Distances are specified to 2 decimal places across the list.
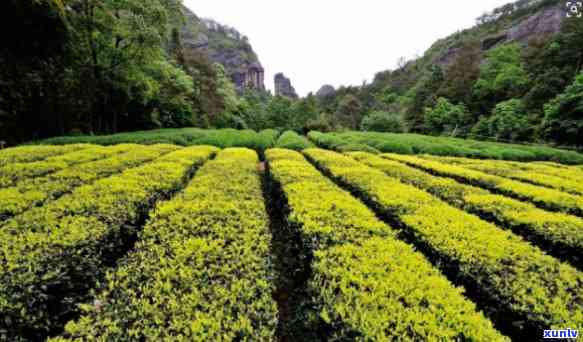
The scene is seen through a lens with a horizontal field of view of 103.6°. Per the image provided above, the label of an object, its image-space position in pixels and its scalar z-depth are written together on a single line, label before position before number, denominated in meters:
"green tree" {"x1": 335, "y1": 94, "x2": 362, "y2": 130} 61.20
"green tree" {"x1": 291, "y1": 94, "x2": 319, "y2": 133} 39.94
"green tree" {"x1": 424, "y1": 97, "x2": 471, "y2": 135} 34.78
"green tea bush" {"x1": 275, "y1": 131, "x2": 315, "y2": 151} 14.04
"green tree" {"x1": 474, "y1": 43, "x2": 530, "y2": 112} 32.28
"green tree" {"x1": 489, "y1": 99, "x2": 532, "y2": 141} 24.15
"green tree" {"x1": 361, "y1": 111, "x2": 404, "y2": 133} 39.38
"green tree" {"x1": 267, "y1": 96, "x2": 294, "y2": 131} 40.38
